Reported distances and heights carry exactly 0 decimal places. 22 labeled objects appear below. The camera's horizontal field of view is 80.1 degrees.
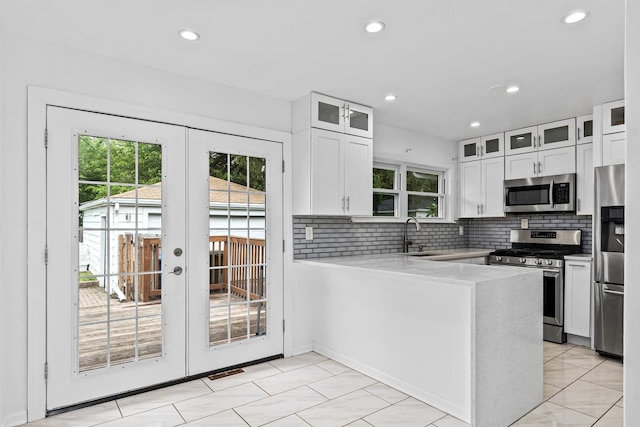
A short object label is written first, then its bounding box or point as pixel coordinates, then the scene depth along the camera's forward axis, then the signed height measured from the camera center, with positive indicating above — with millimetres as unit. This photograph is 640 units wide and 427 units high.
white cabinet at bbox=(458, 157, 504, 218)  4828 +339
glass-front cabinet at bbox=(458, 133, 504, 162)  4809 +867
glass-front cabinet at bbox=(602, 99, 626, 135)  3520 +908
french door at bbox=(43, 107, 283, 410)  2508 -291
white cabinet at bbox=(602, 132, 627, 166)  3541 +610
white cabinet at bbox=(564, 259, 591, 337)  3807 -850
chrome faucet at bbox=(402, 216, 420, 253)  4600 -334
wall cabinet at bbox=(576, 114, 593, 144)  3991 +894
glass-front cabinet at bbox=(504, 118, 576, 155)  4172 +886
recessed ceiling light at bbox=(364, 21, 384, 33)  2250 +1126
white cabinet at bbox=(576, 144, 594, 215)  4023 +367
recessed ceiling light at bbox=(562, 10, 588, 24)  2109 +1108
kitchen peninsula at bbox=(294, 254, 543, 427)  2277 -824
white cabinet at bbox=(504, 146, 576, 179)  4188 +584
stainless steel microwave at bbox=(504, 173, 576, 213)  4172 +226
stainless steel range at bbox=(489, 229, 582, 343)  4008 -494
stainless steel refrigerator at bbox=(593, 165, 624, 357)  3461 -414
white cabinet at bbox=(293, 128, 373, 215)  3434 +391
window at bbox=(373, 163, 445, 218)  4586 +285
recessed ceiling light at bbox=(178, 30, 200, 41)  2352 +1125
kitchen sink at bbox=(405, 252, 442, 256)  4320 -455
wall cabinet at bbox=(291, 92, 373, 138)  3416 +929
